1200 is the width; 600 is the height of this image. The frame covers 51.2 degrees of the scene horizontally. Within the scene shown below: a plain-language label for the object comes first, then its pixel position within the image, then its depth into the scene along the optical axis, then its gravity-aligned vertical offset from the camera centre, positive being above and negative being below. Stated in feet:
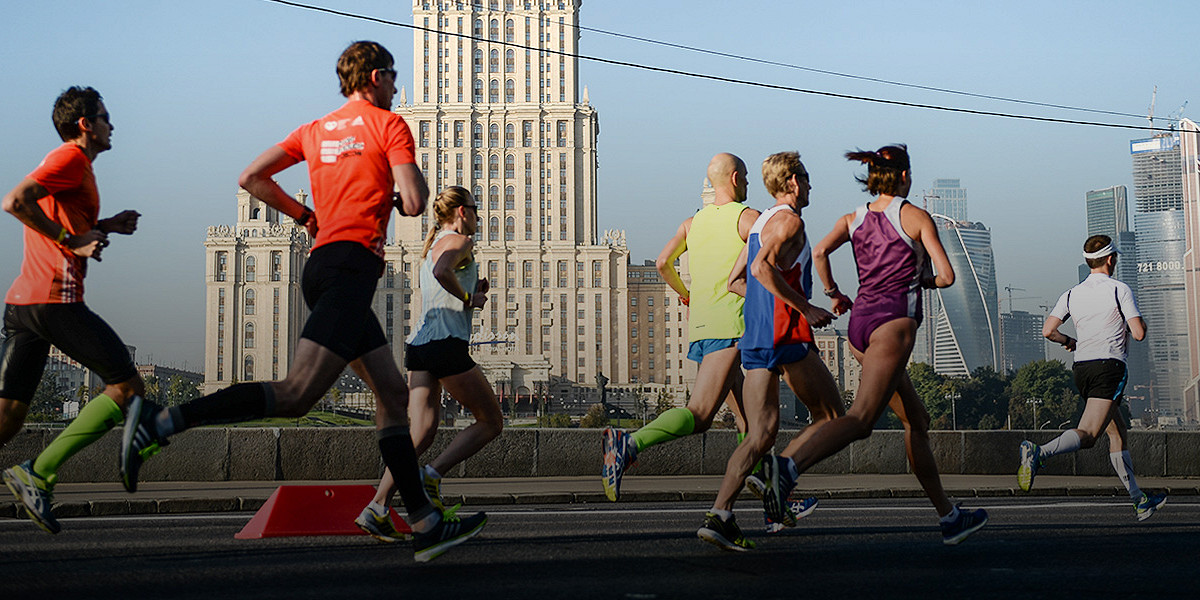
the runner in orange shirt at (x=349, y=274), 14.85 +1.25
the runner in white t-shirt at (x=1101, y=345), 26.13 +0.50
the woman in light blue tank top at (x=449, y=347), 20.53 +0.44
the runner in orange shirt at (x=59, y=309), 17.17 +0.93
